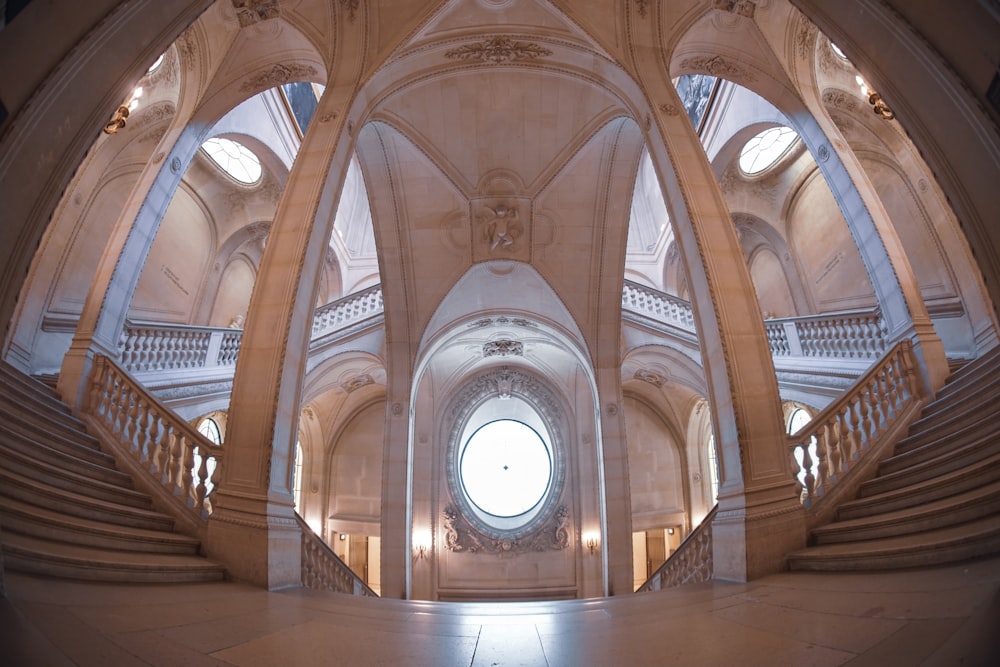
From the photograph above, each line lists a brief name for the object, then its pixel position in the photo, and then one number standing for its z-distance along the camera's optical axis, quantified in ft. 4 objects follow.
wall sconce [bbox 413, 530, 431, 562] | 42.77
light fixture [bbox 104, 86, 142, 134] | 21.61
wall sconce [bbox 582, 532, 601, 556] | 43.06
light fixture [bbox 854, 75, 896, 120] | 23.06
